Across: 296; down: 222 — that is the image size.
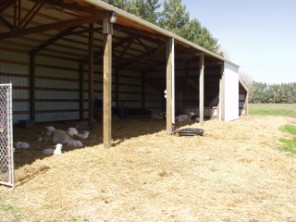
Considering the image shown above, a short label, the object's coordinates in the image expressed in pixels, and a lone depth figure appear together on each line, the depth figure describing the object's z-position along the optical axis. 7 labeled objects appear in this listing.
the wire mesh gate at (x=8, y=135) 4.15
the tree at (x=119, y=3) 23.03
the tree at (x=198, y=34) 28.05
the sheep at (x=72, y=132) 8.30
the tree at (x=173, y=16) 29.07
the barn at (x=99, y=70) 7.46
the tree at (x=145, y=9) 24.85
